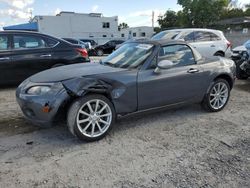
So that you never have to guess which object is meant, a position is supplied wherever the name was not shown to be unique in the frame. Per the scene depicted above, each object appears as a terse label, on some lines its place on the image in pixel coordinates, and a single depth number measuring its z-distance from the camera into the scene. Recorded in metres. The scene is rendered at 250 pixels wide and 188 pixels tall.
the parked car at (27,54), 5.09
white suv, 7.53
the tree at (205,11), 24.14
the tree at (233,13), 32.73
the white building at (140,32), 36.93
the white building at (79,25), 28.76
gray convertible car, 2.80
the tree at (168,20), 34.53
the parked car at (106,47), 18.18
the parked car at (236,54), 6.82
